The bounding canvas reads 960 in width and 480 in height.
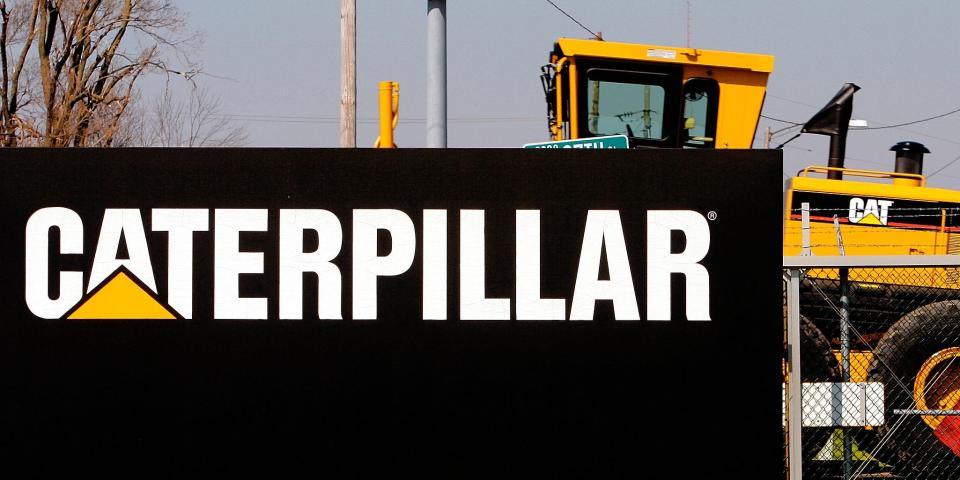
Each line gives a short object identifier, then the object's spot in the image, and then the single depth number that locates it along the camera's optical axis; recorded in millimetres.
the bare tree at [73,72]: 51406
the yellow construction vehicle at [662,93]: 16828
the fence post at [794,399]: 10734
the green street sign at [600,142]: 15562
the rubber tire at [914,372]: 12555
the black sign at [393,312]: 10187
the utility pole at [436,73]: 18016
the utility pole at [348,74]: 24509
